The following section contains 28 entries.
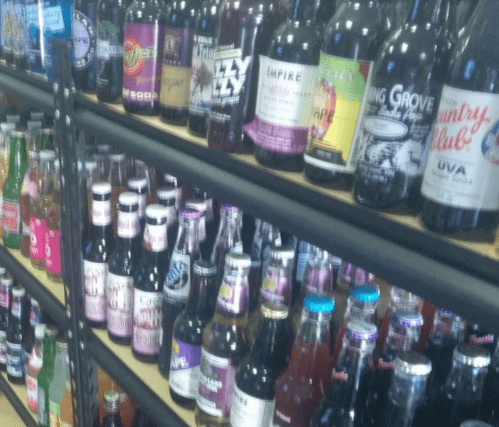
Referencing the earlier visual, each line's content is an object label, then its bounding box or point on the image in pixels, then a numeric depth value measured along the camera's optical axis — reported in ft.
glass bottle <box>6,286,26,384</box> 5.70
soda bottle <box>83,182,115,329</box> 3.98
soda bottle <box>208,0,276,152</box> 2.55
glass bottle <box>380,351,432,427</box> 2.10
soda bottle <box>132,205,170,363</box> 3.60
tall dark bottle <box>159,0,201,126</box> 3.06
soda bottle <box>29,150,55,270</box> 4.81
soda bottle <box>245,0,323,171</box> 2.31
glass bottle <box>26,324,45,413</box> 5.29
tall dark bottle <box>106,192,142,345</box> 3.77
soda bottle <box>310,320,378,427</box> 2.47
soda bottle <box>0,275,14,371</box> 5.87
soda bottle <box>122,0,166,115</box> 3.22
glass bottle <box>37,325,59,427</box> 5.13
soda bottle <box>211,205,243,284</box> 3.59
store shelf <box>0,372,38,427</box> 5.40
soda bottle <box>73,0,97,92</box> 3.66
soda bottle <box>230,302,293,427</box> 2.75
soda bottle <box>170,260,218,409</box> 3.25
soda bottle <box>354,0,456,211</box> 1.93
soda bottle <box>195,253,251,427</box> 2.97
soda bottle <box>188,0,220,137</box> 2.85
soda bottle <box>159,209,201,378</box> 3.50
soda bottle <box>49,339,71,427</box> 4.90
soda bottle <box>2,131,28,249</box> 5.24
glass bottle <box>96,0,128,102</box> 3.48
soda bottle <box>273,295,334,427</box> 2.64
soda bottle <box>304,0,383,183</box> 2.10
